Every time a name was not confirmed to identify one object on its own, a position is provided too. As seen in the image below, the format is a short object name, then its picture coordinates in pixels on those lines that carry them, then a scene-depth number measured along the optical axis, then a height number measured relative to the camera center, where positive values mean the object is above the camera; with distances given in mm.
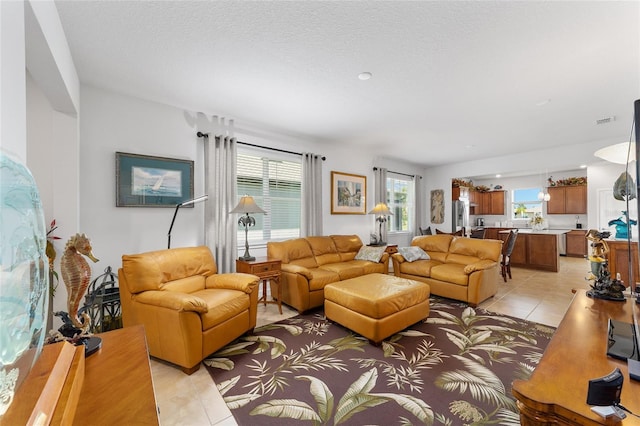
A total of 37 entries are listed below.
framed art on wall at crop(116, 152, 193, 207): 2942 +408
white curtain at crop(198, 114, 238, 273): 3486 +319
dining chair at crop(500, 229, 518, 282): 4862 -693
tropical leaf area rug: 1646 -1261
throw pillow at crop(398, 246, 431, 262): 4378 -690
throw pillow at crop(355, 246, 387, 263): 4238 -666
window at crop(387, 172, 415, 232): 6391 +310
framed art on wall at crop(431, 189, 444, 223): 6977 +203
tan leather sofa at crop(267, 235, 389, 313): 3291 -774
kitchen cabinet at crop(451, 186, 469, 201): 6879 +568
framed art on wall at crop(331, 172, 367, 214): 5020 +416
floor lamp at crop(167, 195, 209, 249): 3018 -138
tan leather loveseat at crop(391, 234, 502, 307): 3521 -820
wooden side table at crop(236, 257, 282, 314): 3164 -686
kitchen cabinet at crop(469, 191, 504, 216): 8406 +364
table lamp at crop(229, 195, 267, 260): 3283 +76
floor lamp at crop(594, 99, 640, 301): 1663 +263
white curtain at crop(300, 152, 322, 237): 4539 +294
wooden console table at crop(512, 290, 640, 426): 818 -608
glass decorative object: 600 -162
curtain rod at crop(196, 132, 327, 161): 3461 +1051
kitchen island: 5488 -822
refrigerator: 6793 -46
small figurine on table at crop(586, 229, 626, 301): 1823 -473
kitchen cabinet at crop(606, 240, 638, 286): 3564 -615
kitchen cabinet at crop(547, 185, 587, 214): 7098 +375
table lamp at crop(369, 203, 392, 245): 5023 +68
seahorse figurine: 1291 -293
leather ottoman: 2480 -937
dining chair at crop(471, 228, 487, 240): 5477 -430
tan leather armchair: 2049 -784
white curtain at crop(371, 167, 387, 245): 5730 +571
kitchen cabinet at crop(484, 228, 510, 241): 7223 -549
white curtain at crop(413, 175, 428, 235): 6906 +282
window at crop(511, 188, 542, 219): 8070 +310
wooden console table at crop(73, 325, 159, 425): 864 -673
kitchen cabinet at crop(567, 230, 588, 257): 7062 -849
